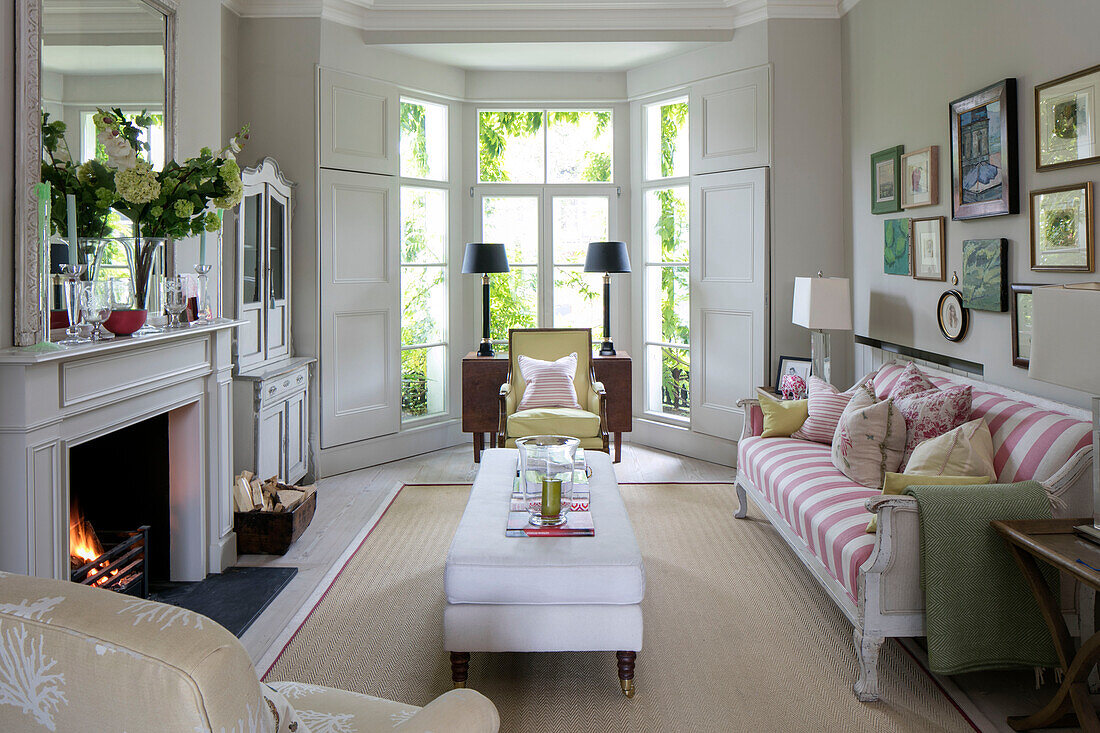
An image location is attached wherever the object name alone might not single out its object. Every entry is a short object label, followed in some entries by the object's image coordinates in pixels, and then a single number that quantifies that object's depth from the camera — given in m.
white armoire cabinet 4.45
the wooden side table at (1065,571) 2.08
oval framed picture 3.70
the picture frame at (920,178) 3.97
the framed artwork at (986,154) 3.26
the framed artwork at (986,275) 3.34
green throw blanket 2.48
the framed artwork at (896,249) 4.30
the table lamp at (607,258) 6.06
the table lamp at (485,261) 5.98
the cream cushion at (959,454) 2.83
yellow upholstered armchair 5.20
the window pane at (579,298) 6.69
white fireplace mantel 2.28
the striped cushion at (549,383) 5.50
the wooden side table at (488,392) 5.93
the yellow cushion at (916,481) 2.70
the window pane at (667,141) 6.18
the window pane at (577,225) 6.65
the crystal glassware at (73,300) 2.62
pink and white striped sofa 2.55
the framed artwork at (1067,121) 2.76
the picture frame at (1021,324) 3.17
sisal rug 2.51
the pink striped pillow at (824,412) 4.10
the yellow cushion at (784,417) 4.28
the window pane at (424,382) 6.27
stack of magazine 2.77
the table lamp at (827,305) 4.62
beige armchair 0.89
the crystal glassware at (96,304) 2.66
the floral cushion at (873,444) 3.40
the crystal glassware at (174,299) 3.19
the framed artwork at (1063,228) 2.81
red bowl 2.82
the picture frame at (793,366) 5.14
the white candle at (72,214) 2.58
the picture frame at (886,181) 4.41
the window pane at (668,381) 6.32
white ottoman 2.55
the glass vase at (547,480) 2.88
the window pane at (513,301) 6.66
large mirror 2.36
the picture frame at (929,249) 3.91
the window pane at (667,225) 6.22
